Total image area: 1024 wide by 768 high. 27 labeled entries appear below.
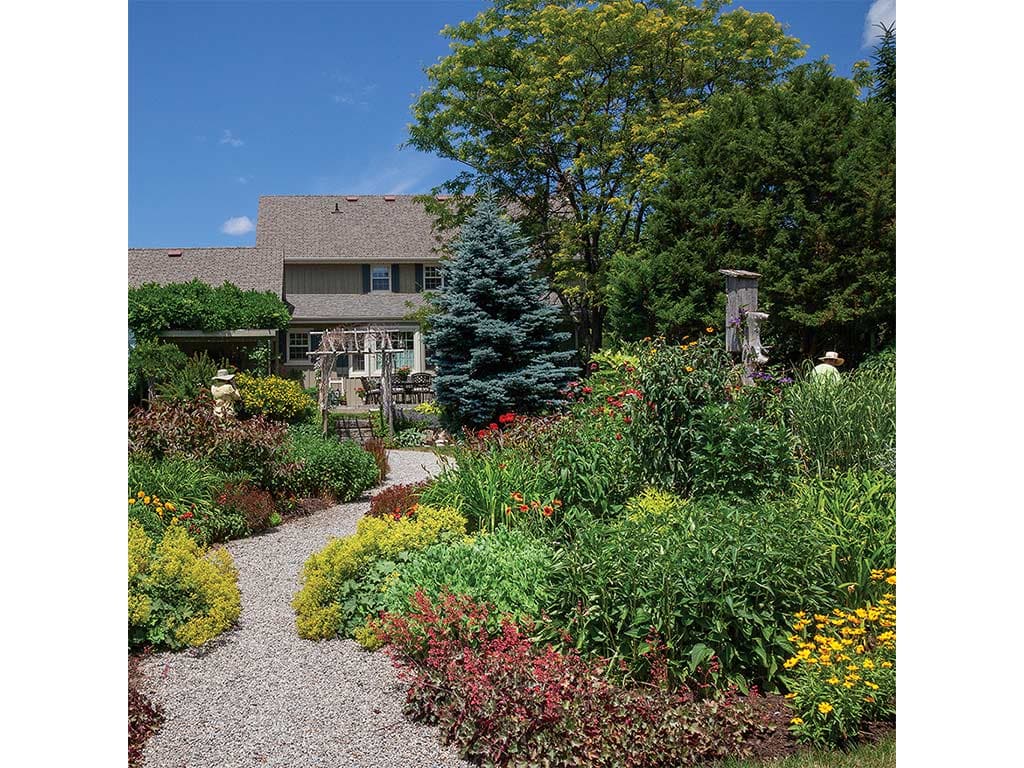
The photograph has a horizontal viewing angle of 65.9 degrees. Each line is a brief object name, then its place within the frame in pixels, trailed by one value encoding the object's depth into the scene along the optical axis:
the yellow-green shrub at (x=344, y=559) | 5.32
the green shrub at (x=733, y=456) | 5.64
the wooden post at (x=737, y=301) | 8.20
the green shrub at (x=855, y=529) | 4.60
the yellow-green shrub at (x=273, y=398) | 16.44
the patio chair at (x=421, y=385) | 20.05
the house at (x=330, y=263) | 25.50
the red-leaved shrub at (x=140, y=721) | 3.62
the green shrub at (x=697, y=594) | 4.01
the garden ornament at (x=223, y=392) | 12.58
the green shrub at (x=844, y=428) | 6.52
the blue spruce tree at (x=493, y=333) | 15.87
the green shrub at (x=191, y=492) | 7.50
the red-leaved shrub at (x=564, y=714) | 3.52
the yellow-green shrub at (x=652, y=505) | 5.23
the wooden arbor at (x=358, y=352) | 15.99
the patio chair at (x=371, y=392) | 19.05
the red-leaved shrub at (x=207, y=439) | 8.62
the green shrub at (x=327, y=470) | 9.41
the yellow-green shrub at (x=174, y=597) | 5.12
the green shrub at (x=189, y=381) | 15.45
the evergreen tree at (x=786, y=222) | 13.58
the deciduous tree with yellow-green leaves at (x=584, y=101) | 17.67
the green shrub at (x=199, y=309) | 19.44
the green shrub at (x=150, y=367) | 16.44
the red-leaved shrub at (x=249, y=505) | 8.09
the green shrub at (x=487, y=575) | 4.71
